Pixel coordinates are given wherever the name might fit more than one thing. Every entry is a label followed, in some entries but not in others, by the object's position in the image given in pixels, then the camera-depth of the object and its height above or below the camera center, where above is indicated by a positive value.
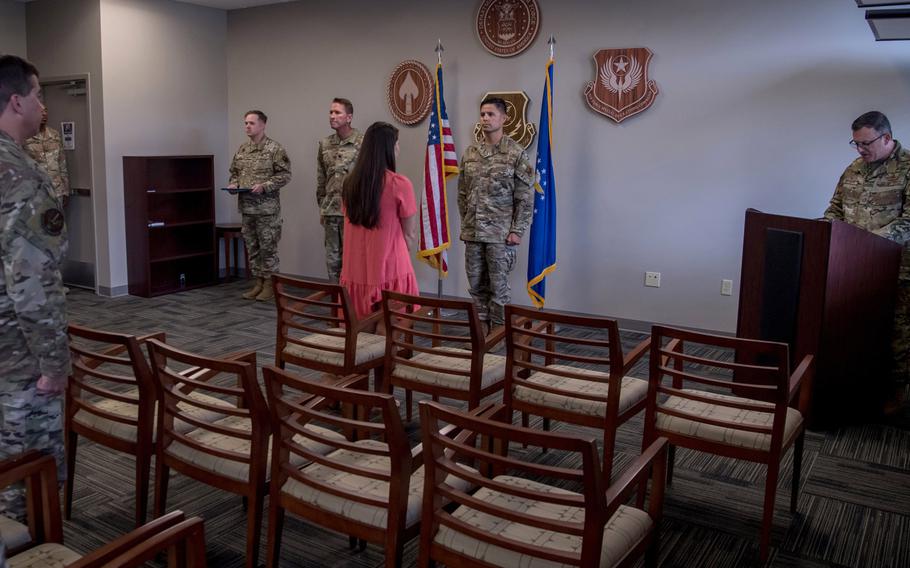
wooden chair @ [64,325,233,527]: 2.51 -0.84
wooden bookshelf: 7.05 -0.47
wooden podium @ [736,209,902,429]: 3.65 -0.55
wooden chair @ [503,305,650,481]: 2.81 -0.80
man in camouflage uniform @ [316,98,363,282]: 5.96 +0.06
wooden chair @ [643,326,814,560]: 2.54 -0.81
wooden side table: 7.74 -0.67
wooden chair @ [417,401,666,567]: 1.74 -0.83
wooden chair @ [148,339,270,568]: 2.26 -0.85
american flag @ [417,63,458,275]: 5.98 -0.04
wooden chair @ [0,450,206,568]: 1.35 -0.69
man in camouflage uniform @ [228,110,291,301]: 6.85 -0.15
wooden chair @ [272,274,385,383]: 3.37 -0.77
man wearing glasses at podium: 4.04 -0.02
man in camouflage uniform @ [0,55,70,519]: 2.01 -0.32
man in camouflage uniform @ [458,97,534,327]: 5.21 -0.15
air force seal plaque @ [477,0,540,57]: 6.14 +1.28
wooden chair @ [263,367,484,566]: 2.01 -0.85
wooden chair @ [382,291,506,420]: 3.09 -0.79
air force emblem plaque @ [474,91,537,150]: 6.22 +0.50
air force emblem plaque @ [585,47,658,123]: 5.74 +0.77
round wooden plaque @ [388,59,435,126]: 6.70 +0.78
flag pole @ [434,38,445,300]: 6.16 -0.60
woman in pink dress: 3.86 -0.23
